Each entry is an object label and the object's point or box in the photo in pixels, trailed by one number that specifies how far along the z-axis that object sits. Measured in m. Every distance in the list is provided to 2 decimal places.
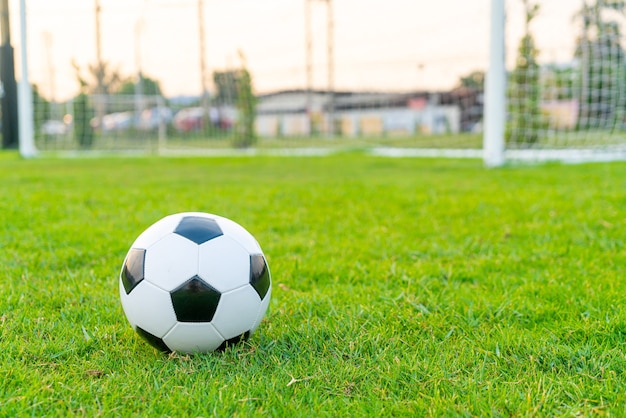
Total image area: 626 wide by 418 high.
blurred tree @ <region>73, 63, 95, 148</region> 15.52
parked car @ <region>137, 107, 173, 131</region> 16.66
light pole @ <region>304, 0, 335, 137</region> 16.53
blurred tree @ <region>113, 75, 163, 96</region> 16.61
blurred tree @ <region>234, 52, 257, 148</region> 15.88
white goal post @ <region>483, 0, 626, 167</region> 9.62
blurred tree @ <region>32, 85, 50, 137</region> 15.63
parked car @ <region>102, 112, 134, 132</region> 16.81
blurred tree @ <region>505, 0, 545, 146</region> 10.27
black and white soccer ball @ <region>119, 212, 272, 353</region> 1.89
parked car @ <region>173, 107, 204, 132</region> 16.81
